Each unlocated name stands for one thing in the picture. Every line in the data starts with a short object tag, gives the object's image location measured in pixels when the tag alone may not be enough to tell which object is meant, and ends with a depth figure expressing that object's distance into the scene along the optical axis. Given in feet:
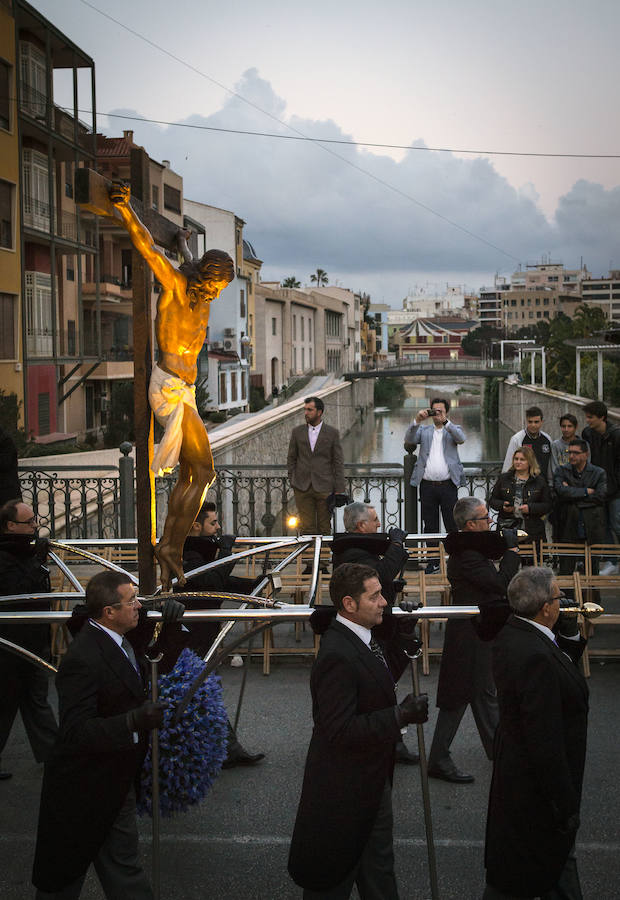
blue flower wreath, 14.43
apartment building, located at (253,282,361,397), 258.78
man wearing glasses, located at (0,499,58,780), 18.37
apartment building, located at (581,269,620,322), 636.89
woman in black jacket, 29.09
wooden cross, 16.65
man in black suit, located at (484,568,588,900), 12.08
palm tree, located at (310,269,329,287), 524.65
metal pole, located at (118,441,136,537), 35.27
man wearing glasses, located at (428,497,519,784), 18.83
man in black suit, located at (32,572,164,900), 12.43
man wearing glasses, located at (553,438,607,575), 30.40
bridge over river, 256.52
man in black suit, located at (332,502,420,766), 17.12
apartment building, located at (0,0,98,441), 90.33
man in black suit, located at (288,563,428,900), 12.17
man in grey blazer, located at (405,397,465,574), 35.06
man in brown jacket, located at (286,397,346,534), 35.17
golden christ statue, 16.34
